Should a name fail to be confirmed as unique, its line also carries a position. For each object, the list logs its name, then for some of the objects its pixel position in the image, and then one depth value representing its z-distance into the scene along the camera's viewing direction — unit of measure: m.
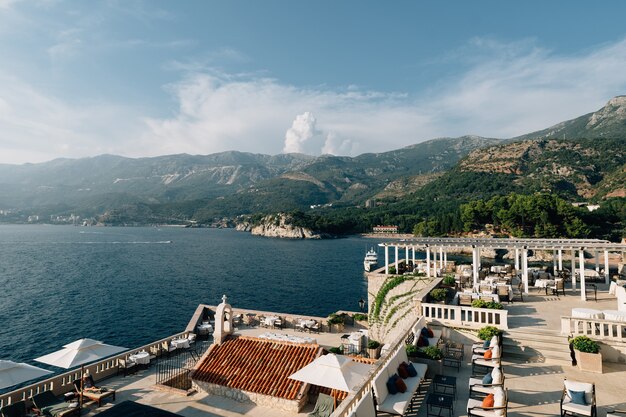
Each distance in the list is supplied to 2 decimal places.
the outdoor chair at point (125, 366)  15.41
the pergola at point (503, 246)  19.14
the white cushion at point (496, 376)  8.07
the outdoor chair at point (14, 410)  10.44
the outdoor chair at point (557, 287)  19.14
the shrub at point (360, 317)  23.03
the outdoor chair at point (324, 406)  9.96
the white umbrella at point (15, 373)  11.16
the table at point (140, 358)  15.89
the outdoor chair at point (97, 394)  12.29
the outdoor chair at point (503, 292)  18.14
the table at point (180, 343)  18.45
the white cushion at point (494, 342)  10.51
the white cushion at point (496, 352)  9.88
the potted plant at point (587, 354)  10.44
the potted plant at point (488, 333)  12.02
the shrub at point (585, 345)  10.70
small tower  16.34
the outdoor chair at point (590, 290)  17.76
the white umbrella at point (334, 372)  9.43
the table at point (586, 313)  12.34
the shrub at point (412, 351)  10.50
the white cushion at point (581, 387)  7.75
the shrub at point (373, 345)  15.82
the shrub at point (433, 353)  10.32
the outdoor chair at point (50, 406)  10.86
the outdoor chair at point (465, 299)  15.88
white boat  71.41
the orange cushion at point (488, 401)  7.50
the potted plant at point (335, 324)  21.75
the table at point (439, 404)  7.65
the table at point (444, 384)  8.88
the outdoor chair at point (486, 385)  8.06
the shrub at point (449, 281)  20.20
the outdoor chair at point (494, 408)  7.15
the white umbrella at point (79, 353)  12.52
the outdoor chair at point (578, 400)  7.42
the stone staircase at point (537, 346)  11.44
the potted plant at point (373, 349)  15.58
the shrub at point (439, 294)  15.47
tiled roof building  11.88
